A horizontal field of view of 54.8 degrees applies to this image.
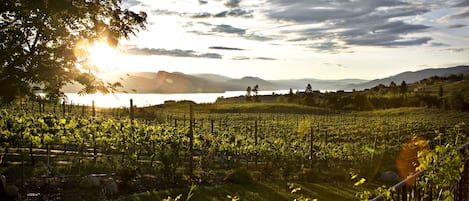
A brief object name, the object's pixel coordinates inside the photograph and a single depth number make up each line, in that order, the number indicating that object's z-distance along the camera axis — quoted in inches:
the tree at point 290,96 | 3055.9
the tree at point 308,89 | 3176.2
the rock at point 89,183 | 444.1
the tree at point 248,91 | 3967.0
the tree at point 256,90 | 4032.0
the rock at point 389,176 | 634.8
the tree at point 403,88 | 3229.6
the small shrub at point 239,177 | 558.6
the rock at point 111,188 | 446.0
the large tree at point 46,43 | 332.2
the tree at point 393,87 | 3422.2
